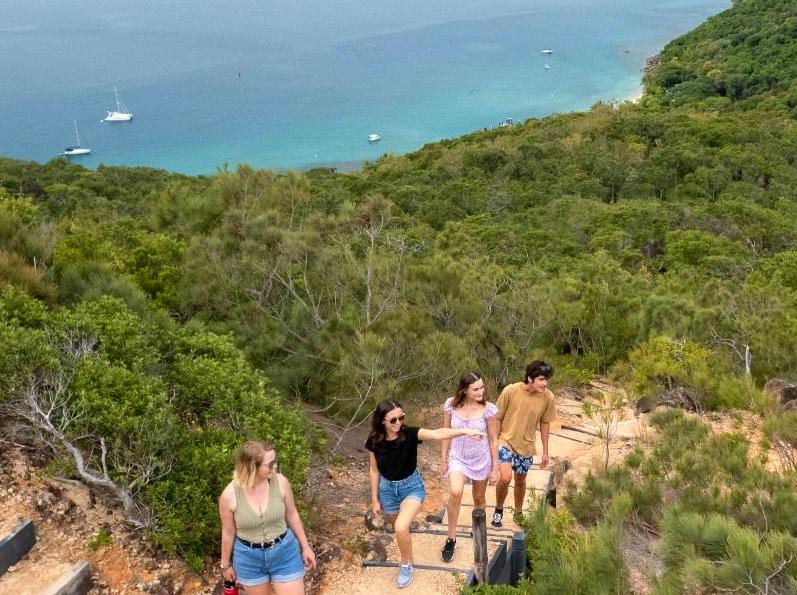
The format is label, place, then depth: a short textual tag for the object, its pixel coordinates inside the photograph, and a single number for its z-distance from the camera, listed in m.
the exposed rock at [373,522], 6.01
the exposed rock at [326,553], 5.56
